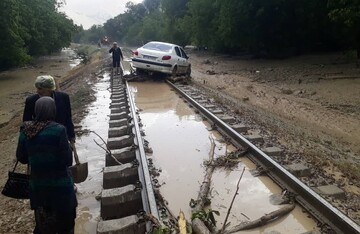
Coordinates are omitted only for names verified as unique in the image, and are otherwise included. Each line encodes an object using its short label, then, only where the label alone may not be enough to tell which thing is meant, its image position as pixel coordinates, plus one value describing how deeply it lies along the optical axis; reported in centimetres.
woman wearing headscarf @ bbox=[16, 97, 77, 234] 331
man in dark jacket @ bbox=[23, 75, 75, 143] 413
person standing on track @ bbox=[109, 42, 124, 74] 2017
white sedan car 1645
